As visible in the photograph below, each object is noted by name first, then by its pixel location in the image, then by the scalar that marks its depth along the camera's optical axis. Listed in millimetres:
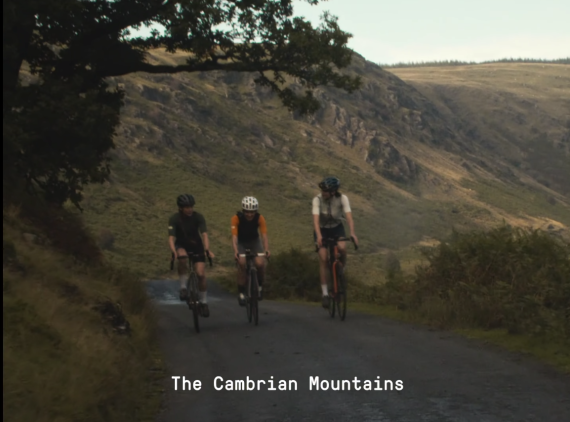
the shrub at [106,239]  76288
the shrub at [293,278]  29172
